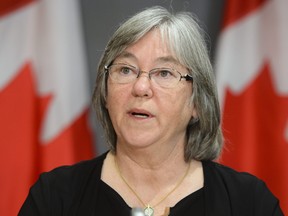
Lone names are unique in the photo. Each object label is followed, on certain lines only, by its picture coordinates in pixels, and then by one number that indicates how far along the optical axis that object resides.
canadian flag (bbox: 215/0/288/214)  5.47
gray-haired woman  3.60
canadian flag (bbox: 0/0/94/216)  5.45
